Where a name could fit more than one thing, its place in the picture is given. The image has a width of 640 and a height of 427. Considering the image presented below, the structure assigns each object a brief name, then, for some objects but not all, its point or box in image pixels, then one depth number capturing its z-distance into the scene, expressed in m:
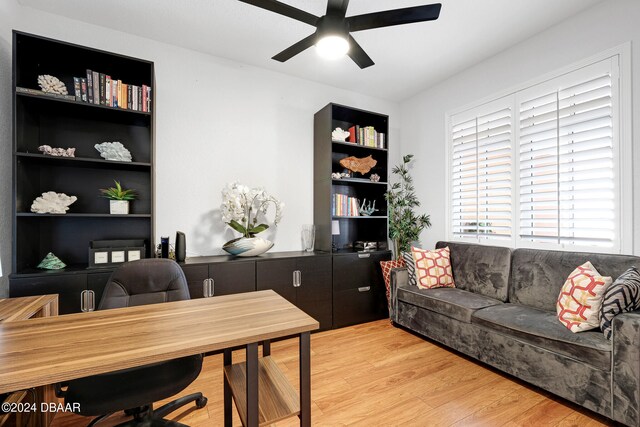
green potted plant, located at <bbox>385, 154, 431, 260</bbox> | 3.60
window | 2.17
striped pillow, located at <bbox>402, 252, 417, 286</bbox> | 2.94
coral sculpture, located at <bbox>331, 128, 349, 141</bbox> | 3.20
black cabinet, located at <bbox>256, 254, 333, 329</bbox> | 2.69
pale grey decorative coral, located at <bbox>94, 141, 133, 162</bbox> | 2.28
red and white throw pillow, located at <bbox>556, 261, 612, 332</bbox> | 1.76
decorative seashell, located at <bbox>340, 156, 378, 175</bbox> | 3.36
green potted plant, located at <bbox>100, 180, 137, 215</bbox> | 2.27
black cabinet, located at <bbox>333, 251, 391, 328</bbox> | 3.05
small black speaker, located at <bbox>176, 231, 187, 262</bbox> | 2.44
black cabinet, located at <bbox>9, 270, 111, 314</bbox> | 1.89
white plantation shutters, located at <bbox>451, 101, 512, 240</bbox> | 2.84
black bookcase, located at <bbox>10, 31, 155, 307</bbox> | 2.02
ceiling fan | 1.65
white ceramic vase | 2.68
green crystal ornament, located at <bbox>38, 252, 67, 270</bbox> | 2.07
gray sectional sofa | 1.53
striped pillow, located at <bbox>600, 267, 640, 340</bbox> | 1.62
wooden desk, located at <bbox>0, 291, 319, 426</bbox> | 0.83
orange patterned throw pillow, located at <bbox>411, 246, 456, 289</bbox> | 2.84
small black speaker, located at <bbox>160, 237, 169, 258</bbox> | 2.42
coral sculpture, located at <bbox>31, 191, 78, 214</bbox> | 2.05
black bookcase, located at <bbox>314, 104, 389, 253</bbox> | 3.14
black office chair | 1.14
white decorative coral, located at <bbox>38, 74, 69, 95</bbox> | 2.03
